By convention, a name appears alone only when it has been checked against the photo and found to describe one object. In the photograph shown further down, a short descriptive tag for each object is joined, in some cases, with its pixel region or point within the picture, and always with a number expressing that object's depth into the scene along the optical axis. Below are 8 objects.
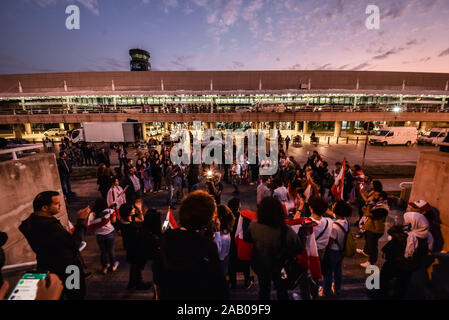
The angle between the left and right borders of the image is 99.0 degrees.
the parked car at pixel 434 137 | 21.20
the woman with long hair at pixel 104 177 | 6.99
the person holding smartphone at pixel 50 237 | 2.41
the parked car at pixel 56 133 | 29.23
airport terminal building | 33.53
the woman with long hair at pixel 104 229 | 3.70
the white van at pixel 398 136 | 22.05
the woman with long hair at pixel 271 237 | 2.51
